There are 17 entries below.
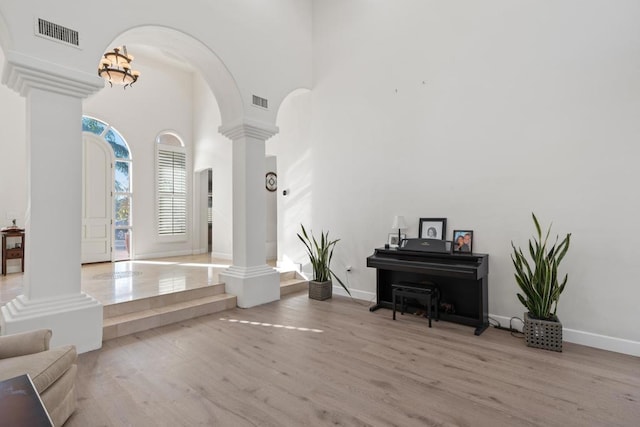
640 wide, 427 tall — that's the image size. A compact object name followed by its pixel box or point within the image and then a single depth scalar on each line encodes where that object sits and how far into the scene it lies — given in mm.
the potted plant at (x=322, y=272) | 4699
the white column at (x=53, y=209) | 2678
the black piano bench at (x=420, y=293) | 3592
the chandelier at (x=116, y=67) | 4711
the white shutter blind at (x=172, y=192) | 7379
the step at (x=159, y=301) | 3467
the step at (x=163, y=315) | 3248
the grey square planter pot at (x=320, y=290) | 4676
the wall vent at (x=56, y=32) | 2705
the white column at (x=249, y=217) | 4375
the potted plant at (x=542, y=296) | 2935
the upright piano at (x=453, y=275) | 3385
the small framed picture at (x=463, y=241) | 3738
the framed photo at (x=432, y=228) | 3959
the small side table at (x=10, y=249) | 5312
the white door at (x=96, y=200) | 6340
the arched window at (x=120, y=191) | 6723
